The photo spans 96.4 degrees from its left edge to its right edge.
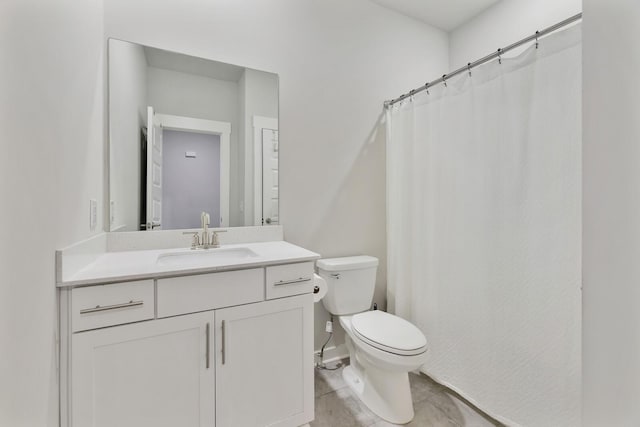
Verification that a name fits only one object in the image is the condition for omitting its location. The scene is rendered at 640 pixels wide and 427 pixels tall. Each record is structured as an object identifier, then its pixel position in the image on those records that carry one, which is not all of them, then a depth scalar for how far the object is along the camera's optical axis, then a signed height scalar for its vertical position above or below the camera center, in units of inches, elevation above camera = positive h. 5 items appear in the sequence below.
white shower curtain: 47.1 -3.6
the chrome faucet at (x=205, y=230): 61.7 -3.9
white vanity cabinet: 37.8 -21.2
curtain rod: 45.9 +30.8
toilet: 55.7 -26.0
